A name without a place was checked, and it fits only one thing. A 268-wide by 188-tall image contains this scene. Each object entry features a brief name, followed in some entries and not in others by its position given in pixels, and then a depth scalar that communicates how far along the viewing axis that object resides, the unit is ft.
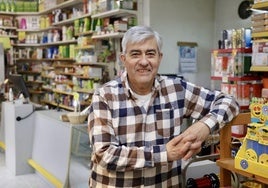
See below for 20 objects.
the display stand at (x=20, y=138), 15.05
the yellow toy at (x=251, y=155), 3.90
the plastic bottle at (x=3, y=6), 27.18
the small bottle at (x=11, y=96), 16.54
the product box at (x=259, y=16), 9.84
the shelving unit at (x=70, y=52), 18.17
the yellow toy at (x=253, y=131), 3.85
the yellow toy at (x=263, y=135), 3.73
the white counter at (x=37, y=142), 11.88
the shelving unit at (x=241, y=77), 11.34
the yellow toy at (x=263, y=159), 3.78
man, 4.61
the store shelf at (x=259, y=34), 9.94
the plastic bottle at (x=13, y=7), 27.68
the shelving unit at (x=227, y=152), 4.39
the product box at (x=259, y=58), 10.08
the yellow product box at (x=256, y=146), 3.78
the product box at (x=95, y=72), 18.59
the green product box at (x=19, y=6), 28.02
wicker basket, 10.84
